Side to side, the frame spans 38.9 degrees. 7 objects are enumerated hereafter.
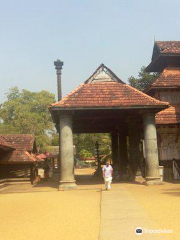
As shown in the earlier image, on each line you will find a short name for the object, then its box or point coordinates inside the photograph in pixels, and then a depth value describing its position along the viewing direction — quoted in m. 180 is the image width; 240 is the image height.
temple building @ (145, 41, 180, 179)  17.42
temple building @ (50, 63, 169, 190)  13.61
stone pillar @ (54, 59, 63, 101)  25.61
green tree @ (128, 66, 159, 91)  38.61
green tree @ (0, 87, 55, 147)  50.94
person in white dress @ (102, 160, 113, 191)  12.15
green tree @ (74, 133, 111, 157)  54.37
